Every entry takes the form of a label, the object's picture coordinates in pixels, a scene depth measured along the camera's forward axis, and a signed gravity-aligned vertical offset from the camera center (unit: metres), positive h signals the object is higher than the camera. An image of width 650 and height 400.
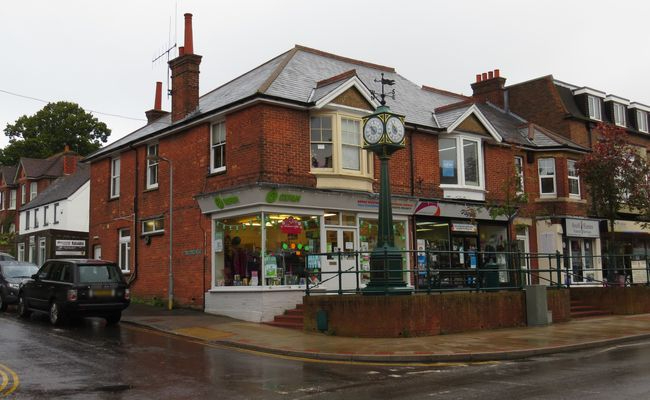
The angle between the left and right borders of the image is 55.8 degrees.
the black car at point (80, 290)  15.76 -0.46
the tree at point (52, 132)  63.22 +14.78
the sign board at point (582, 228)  25.86 +1.51
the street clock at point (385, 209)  14.69 +1.41
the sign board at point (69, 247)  28.20 +1.19
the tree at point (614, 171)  22.91 +3.39
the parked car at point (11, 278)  20.09 -0.14
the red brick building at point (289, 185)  17.98 +2.83
